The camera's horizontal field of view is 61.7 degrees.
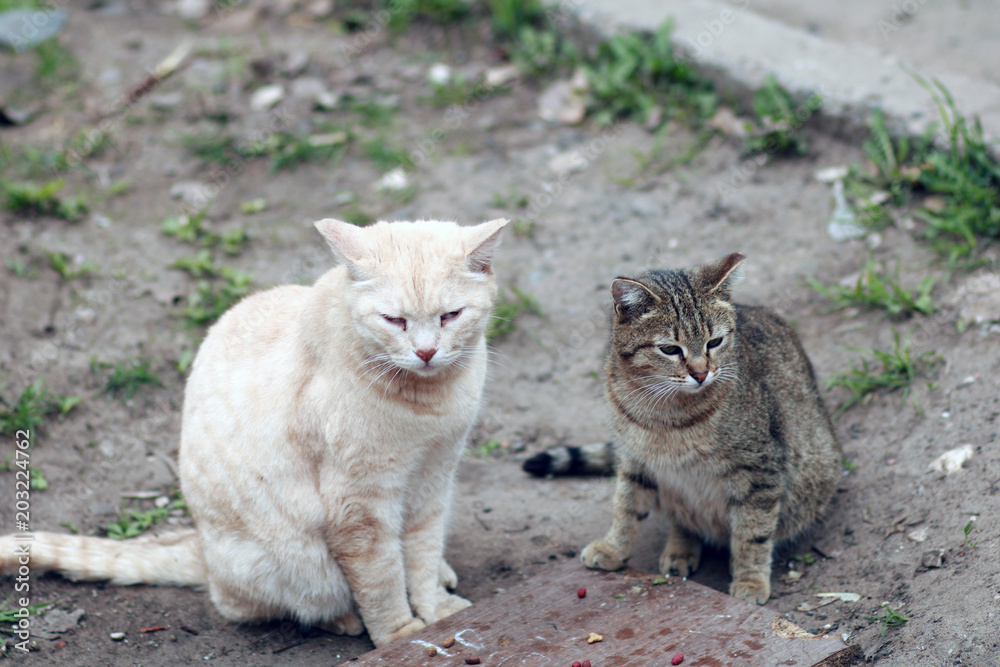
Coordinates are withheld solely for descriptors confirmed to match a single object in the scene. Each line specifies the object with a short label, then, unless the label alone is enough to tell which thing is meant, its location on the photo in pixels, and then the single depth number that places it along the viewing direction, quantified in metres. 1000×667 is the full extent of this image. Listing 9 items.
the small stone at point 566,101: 6.91
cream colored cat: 3.17
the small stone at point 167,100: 7.15
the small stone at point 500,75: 7.34
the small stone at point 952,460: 3.69
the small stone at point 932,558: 3.32
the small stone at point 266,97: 7.16
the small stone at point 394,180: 6.41
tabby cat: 3.38
